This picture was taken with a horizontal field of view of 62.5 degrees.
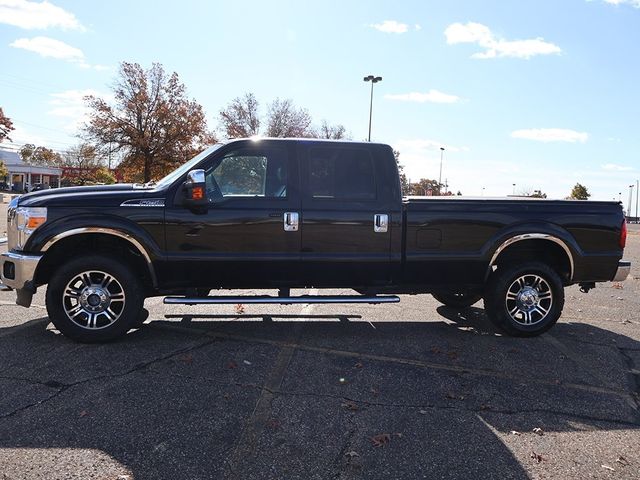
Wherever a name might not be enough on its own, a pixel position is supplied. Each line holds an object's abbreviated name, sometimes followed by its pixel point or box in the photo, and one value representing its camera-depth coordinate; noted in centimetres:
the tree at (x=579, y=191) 9211
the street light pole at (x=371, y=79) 3997
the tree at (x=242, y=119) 4178
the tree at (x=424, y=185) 8381
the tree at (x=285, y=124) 4325
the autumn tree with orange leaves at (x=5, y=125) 4059
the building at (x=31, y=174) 9594
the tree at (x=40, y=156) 9750
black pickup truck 521
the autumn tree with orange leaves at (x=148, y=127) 3422
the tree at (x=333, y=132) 5328
